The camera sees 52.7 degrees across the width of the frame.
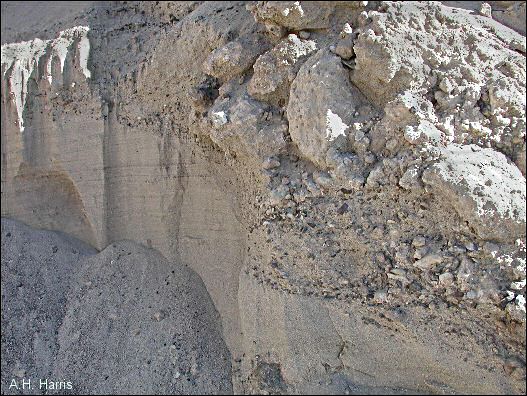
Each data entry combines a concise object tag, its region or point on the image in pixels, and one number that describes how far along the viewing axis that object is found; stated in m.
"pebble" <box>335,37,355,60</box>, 2.89
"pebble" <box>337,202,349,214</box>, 2.85
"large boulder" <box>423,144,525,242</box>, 2.54
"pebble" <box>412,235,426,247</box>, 2.68
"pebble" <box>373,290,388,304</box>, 2.76
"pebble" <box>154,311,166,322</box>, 3.45
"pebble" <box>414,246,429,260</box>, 2.67
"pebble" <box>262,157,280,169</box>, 3.02
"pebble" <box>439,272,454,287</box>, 2.60
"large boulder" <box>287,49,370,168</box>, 2.85
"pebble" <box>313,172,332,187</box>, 2.86
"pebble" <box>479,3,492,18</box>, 3.09
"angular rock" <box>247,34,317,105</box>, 3.03
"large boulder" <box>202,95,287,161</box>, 3.04
